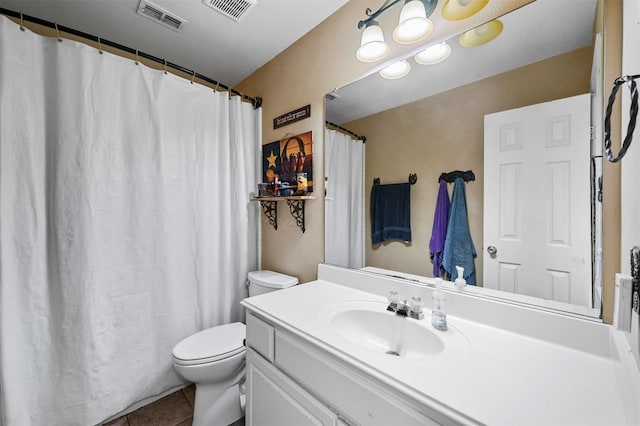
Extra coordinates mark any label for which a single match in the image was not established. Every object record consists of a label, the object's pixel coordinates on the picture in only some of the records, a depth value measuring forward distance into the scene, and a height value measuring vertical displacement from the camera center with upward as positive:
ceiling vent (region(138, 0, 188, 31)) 1.44 +1.16
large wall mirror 0.81 +0.26
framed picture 1.67 +0.36
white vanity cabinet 0.66 -0.57
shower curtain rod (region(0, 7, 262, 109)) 1.21 +0.94
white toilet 1.34 -0.86
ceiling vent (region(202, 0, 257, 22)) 1.41 +1.16
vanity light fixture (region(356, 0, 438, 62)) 1.08 +0.80
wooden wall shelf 1.66 +0.03
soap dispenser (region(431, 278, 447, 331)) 0.92 -0.38
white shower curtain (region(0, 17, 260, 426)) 1.21 -0.08
